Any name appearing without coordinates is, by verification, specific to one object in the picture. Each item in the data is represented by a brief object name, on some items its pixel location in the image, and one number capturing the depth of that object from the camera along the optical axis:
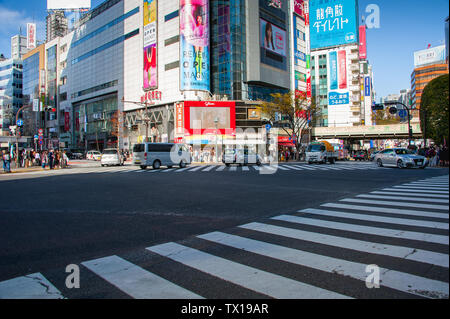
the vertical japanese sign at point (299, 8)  64.69
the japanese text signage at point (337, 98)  72.06
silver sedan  20.77
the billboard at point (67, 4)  78.52
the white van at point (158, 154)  24.20
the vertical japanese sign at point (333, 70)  82.06
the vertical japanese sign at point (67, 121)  79.44
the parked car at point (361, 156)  47.88
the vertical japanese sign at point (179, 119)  47.81
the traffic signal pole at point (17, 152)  29.92
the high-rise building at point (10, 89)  99.38
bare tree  36.00
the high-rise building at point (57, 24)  96.88
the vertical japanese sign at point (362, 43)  92.62
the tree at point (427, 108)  25.47
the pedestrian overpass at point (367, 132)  52.91
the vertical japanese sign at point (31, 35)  110.94
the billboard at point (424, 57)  90.31
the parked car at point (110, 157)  30.98
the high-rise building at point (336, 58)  78.31
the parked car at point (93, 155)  48.31
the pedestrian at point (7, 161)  24.14
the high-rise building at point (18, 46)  113.62
